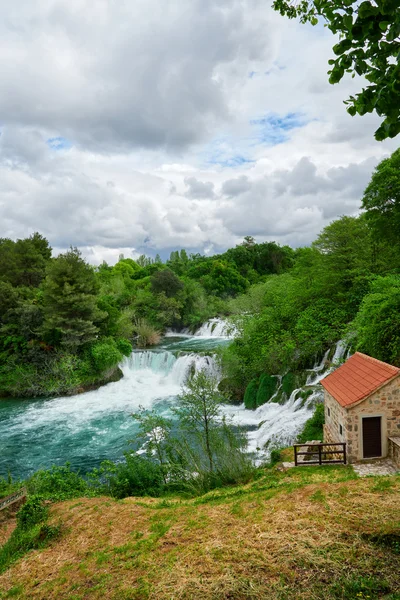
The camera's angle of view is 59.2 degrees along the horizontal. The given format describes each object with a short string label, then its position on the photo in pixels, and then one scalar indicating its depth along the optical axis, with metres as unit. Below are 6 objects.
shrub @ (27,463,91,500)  9.60
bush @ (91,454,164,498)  10.07
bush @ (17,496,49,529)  8.07
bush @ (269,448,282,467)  11.09
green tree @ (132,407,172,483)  10.79
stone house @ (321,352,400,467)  9.28
